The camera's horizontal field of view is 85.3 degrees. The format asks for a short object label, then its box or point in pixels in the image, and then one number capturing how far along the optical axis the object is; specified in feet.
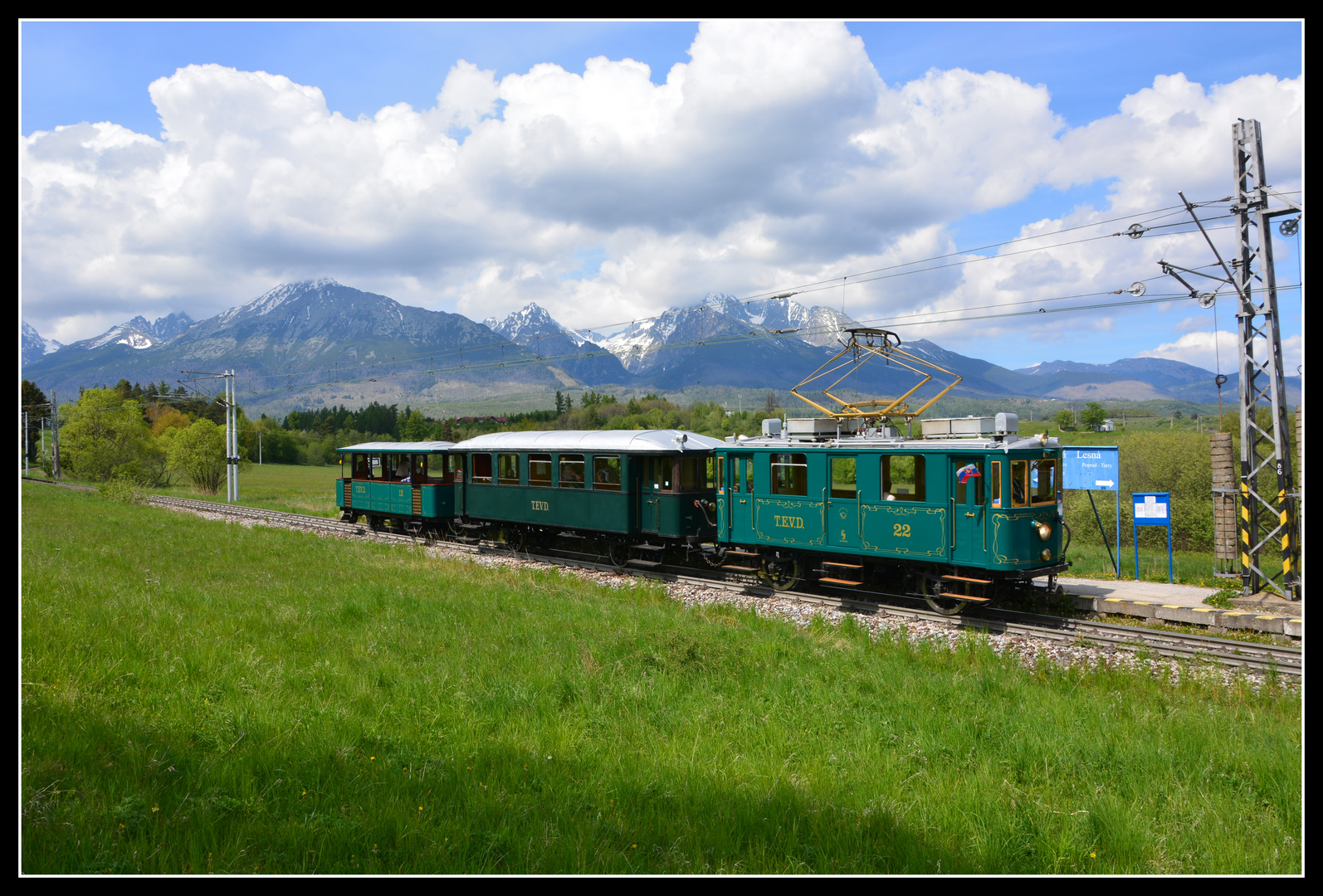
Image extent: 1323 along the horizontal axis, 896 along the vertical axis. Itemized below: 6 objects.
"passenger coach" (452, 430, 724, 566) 57.11
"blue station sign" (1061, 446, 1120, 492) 51.52
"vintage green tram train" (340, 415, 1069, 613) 41.09
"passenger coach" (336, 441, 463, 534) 78.54
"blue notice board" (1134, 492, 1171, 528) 48.88
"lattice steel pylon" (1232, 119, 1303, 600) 42.86
